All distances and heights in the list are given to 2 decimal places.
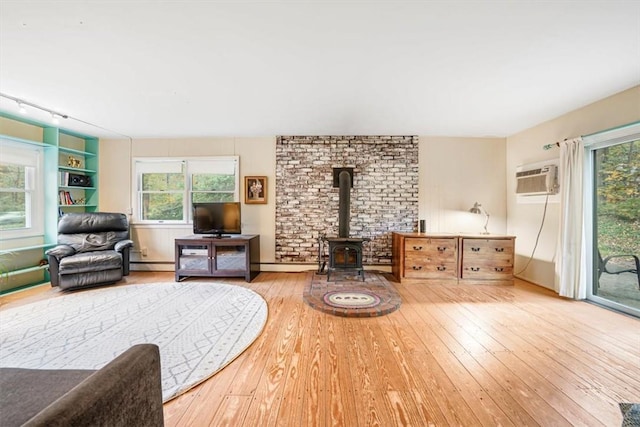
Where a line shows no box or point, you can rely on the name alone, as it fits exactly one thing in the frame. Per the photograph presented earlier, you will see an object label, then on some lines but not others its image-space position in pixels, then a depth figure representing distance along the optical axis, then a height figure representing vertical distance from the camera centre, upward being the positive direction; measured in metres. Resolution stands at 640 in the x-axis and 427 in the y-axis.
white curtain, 3.17 -0.14
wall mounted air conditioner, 3.59 +0.50
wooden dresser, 3.90 -0.71
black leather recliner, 3.45 -0.65
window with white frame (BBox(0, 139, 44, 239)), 3.55 +0.25
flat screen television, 4.28 -0.16
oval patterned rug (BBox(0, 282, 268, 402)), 1.91 -1.15
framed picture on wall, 4.60 +0.38
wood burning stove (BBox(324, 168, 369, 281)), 4.02 -0.61
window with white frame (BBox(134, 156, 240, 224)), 4.68 +0.45
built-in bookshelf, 3.54 +0.38
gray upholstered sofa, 0.63 -0.63
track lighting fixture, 2.98 +1.28
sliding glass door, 2.81 -0.10
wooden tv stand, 4.05 -0.78
